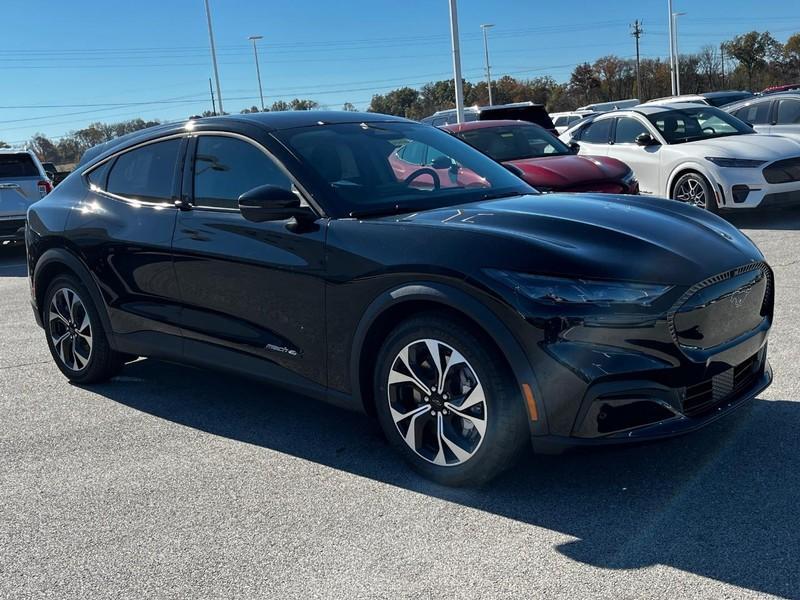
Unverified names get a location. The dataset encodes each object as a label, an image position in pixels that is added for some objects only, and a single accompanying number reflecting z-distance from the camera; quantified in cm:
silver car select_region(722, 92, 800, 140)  1298
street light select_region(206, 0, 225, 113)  3808
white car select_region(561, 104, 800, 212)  1038
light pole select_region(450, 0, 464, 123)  2153
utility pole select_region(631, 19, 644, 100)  7650
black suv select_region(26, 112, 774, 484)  330
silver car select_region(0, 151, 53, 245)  1351
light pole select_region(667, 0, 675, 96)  5226
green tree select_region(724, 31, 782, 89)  7056
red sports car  970
